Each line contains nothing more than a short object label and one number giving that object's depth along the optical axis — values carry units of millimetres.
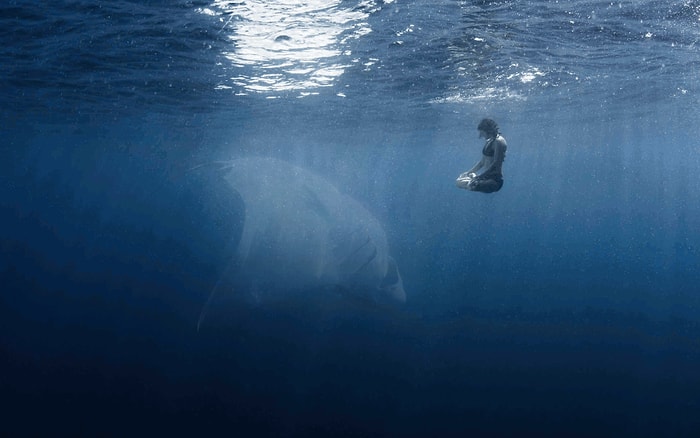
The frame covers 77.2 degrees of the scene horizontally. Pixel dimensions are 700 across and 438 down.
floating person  7535
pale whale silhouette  16547
